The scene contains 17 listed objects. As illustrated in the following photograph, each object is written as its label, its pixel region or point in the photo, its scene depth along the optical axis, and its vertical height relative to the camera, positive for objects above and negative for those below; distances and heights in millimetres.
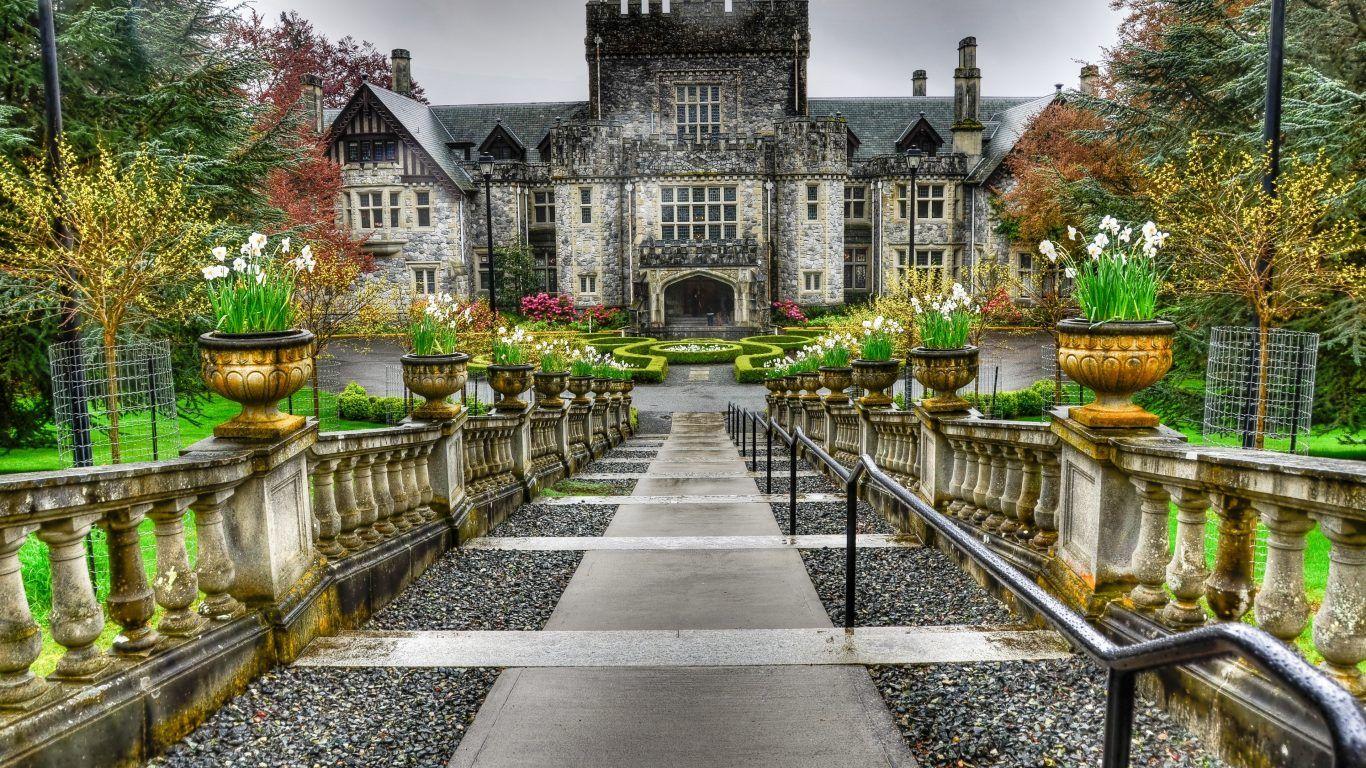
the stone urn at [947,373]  6512 -579
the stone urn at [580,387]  13773 -1352
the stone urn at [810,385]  13961 -1405
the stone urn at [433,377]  6680 -556
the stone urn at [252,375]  4016 -309
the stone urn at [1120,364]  3969 -326
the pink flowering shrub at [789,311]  40156 -420
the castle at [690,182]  40969 +6178
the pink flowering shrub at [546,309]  39438 -124
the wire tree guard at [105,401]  8421 -1074
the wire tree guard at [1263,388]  9680 -1149
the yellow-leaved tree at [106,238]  8977 +950
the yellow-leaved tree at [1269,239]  9266 +675
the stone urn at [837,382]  11688 -1138
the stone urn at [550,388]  11289 -1112
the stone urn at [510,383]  9125 -830
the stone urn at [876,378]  9070 -852
